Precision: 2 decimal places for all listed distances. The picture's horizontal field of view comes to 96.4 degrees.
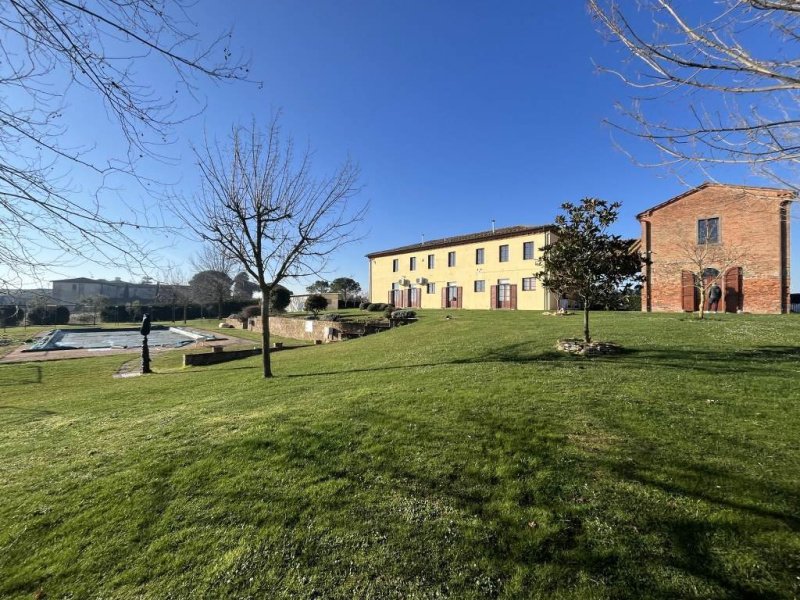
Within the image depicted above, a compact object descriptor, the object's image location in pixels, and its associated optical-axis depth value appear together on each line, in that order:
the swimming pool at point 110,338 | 23.12
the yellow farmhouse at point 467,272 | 29.09
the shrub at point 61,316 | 38.14
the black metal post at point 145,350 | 13.29
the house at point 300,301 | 40.08
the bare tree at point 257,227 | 9.51
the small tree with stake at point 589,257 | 9.41
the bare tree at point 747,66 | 2.38
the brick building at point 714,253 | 20.20
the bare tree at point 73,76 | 2.40
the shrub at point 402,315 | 23.07
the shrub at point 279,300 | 38.72
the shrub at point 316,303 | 30.80
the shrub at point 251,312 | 34.29
